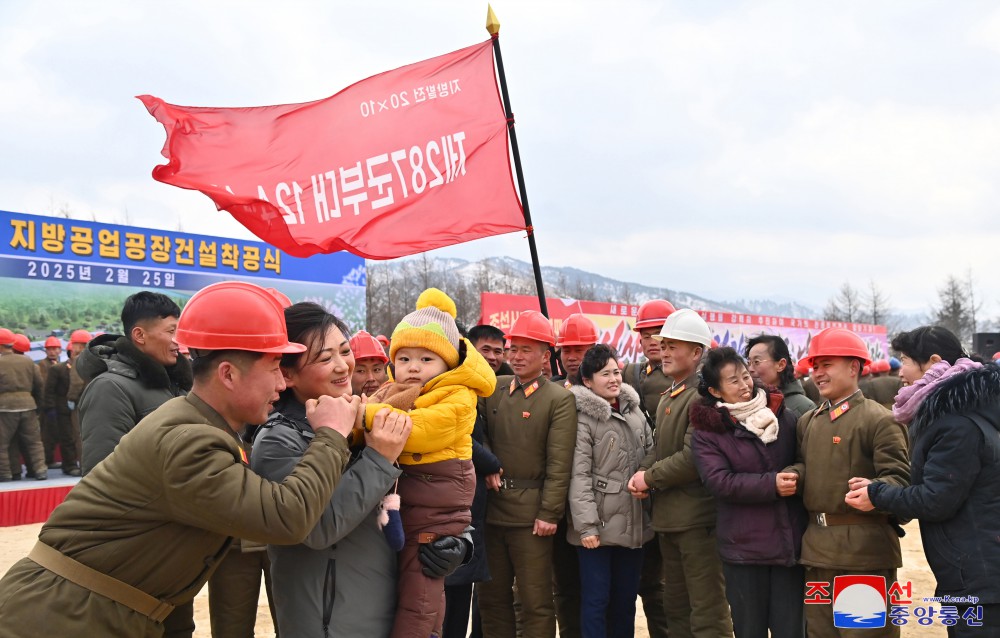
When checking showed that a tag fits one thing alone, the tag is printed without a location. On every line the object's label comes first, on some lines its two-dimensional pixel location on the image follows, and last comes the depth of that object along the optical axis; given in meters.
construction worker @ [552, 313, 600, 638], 5.08
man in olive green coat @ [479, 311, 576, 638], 4.58
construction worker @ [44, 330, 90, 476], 10.88
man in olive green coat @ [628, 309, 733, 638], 4.37
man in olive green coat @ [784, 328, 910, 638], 3.78
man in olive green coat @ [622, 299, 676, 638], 5.28
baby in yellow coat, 2.50
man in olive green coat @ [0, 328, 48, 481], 10.08
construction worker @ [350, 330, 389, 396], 5.52
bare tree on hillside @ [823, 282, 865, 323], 45.81
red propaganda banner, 13.84
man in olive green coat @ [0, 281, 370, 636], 1.85
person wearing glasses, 5.60
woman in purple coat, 4.00
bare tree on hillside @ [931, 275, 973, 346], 40.69
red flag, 5.00
